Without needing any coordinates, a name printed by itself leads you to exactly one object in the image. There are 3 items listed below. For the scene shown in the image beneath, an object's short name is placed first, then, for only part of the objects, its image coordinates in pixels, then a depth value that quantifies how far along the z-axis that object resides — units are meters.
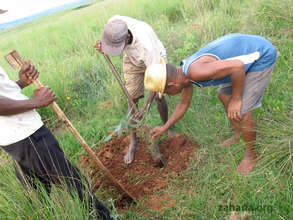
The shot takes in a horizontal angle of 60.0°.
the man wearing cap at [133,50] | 2.42
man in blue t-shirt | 1.89
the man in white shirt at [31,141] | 1.63
